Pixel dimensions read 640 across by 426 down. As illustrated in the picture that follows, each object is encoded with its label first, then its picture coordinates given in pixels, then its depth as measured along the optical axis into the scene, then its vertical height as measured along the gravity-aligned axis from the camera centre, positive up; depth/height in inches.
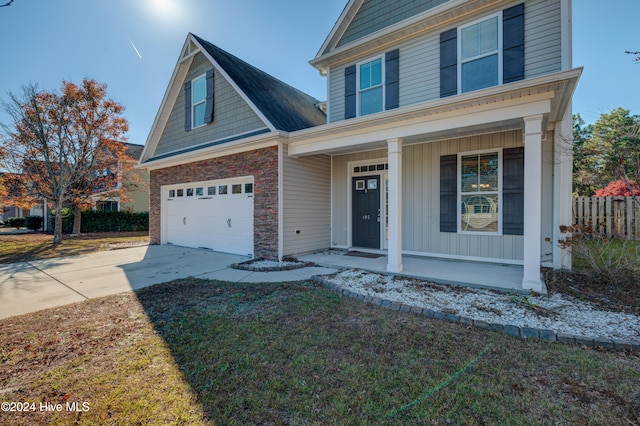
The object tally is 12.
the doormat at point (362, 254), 302.5 -45.9
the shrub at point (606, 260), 194.9 -32.8
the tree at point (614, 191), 427.2 +33.1
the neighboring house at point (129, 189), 598.5 +49.7
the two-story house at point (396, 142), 220.7 +62.8
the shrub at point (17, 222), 901.8 -33.8
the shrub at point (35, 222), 783.7 -29.6
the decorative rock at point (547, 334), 128.3 -54.1
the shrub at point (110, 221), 700.0 -23.8
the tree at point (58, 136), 449.1 +120.1
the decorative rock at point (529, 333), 130.6 -54.3
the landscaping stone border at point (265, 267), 261.6 -50.9
